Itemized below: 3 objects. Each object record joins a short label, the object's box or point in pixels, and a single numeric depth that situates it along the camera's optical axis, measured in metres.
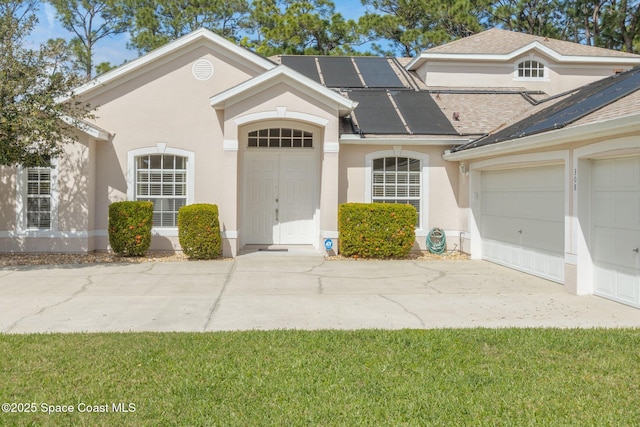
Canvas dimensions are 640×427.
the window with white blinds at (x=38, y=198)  13.30
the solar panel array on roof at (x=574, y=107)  8.96
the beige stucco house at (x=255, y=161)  13.16
